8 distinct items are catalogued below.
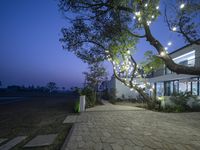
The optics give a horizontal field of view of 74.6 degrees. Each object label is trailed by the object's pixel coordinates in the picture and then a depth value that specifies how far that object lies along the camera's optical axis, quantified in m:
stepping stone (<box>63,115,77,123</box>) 5.65
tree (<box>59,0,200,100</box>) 4.02
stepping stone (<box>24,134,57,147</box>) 3.46
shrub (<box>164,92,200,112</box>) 8.09
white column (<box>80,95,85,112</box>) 7.99
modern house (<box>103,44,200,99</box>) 10.82
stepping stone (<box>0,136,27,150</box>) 3.53
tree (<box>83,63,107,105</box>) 15.58
